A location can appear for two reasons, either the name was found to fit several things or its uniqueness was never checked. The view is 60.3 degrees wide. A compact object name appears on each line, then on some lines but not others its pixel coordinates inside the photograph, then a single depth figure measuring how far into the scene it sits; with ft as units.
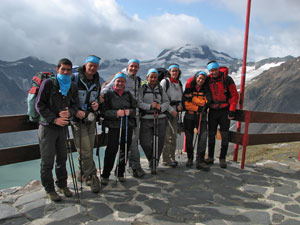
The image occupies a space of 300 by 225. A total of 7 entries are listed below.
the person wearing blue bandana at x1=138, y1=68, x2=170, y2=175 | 20.63
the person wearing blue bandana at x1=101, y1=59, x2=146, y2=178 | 19.76
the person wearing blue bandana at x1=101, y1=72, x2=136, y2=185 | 18.11
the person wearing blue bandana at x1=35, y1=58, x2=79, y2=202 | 14.60
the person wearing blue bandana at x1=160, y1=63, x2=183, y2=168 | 22.16
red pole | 24.20
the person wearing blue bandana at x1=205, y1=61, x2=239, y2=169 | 22.27
